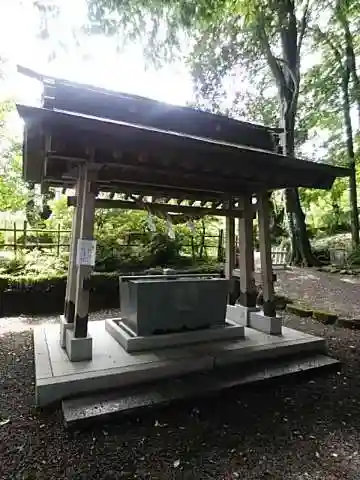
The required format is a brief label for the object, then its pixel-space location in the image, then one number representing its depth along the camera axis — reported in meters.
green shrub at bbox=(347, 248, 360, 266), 10.07
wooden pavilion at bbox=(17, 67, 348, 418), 2.68
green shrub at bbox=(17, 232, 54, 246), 9.59
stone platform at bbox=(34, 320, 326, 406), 2.60
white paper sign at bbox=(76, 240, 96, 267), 2.96
